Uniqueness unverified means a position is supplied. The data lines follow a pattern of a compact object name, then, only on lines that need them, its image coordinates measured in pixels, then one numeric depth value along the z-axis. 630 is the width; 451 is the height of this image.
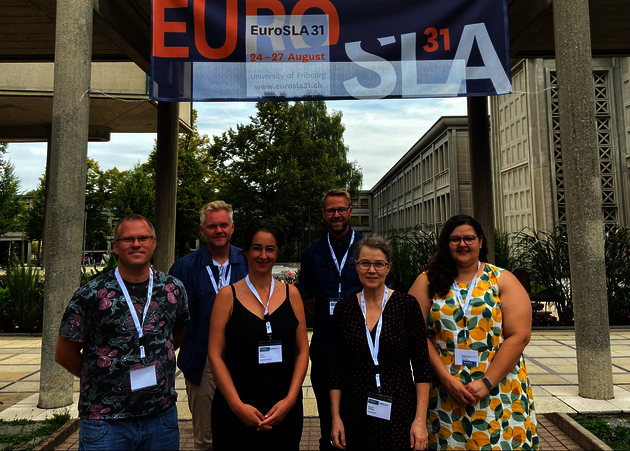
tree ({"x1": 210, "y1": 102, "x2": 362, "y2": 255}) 38.62
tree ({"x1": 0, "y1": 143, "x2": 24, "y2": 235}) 27.81
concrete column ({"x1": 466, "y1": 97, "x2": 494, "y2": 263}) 9.74
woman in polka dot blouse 2.48
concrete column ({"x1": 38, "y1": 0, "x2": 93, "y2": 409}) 5.14
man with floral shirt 2.39
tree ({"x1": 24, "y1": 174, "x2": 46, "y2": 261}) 42.88
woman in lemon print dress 2.67
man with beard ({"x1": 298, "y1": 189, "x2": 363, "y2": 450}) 3.36
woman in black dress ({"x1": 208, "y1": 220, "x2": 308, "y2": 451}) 2.55
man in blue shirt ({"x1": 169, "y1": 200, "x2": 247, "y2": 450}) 3.29
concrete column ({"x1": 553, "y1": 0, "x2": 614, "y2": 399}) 5.25
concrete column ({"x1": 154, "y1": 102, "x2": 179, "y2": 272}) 10.03
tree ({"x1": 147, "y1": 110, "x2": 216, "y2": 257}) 35.72
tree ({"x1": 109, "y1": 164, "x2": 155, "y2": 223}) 39.28
